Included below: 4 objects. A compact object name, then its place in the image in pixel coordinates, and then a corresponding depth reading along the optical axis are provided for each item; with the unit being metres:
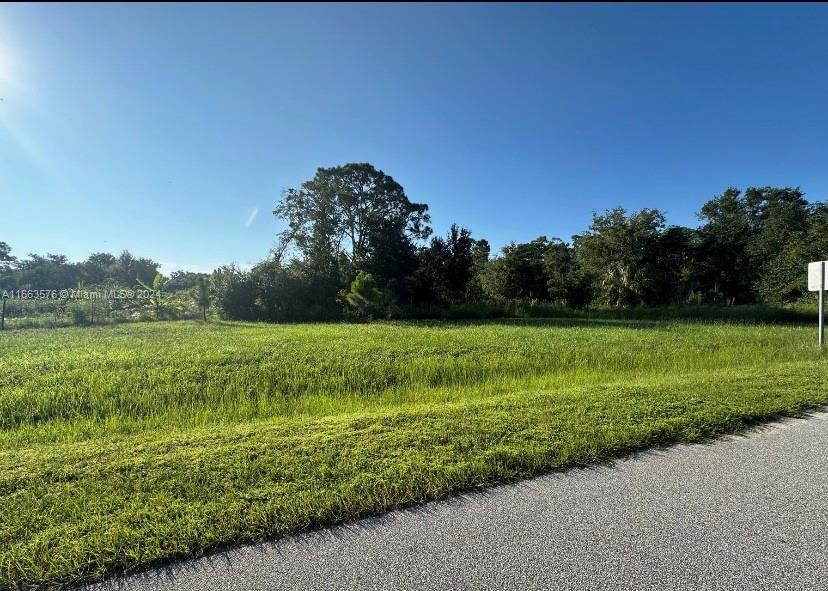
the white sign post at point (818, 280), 9.23
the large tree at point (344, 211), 28.28
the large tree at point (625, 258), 25.97
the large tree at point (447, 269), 24.64
